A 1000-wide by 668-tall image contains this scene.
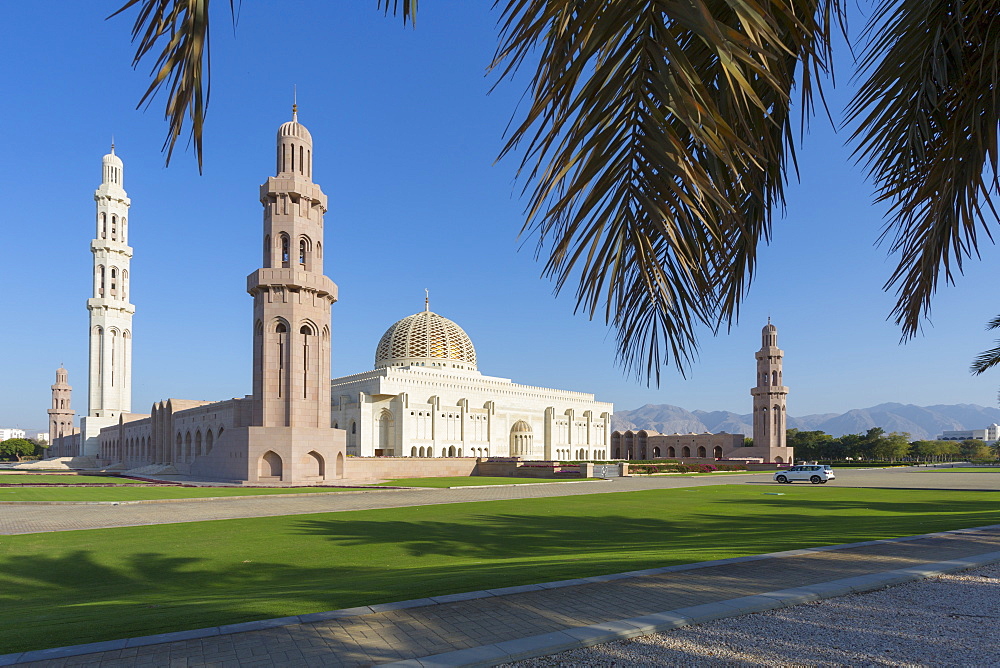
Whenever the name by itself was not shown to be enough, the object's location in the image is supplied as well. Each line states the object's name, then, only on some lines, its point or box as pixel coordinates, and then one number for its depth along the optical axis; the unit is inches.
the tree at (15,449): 3772.1
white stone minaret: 2679.6
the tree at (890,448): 3309.5
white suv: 1337.4
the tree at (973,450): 4704.7
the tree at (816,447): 3437.5
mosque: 1369.3
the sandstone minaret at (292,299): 1366.9
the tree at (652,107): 77.0
